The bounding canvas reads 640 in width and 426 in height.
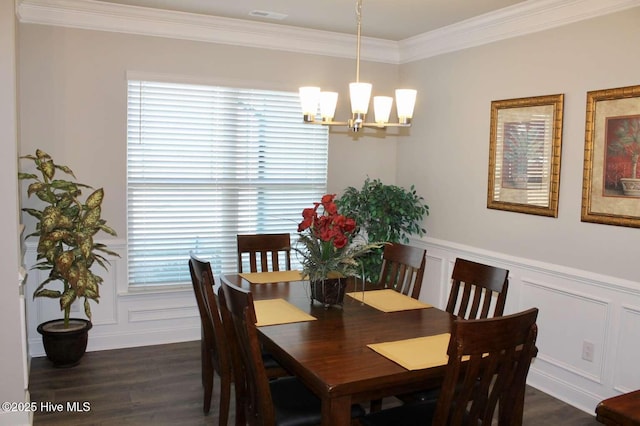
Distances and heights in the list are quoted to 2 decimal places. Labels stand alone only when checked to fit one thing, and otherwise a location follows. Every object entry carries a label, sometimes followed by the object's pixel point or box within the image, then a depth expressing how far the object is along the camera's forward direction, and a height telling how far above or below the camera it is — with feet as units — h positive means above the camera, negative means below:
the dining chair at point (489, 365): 6.35 -2.21
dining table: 6.81 -2.38
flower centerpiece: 9.43 -1.31
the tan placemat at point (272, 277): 11.74 -2.20
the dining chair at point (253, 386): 7.31 -3.07
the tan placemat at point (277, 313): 9.00 -2.30
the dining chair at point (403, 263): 11.38 -1.82
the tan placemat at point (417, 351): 7.32 -2.38
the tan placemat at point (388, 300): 10.03 -2.30
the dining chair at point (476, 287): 9.41 -1.88
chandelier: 9.69 +1.24
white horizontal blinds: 14.89 +0.05
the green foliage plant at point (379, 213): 15.93 -1.04
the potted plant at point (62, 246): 12.36 -1.73
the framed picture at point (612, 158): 10.81 +0.45
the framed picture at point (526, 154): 12.48 +0.57
